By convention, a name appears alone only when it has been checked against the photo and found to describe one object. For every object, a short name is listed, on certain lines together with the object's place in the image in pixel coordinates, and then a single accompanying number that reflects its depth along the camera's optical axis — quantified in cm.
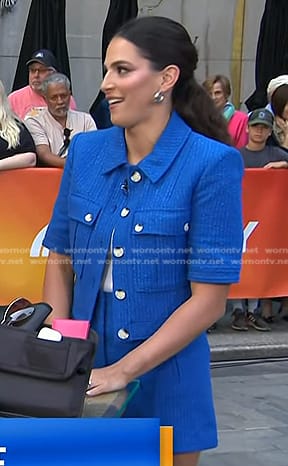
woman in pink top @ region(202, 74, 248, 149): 832
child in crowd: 783
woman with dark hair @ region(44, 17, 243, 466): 244
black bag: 206
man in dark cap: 830
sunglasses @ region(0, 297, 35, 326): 225
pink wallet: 239
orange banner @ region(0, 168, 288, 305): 710
